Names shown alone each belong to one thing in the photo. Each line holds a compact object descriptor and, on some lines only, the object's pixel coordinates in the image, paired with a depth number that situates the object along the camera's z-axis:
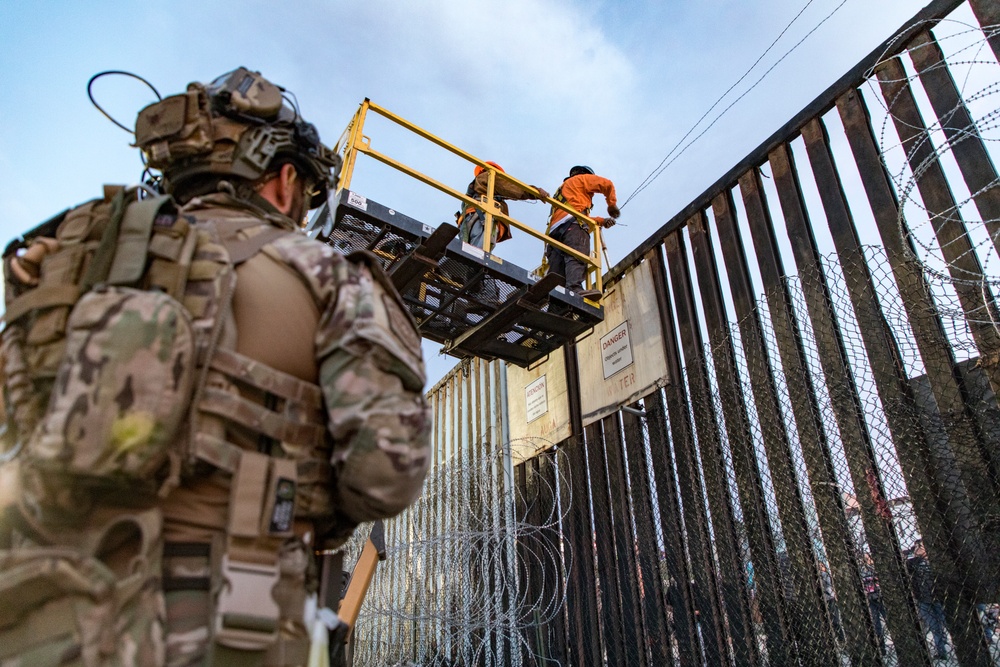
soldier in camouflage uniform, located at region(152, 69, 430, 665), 1.42
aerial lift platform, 6.03
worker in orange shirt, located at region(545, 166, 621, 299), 7.75
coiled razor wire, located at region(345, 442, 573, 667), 7.76
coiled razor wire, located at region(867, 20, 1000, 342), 4.31
